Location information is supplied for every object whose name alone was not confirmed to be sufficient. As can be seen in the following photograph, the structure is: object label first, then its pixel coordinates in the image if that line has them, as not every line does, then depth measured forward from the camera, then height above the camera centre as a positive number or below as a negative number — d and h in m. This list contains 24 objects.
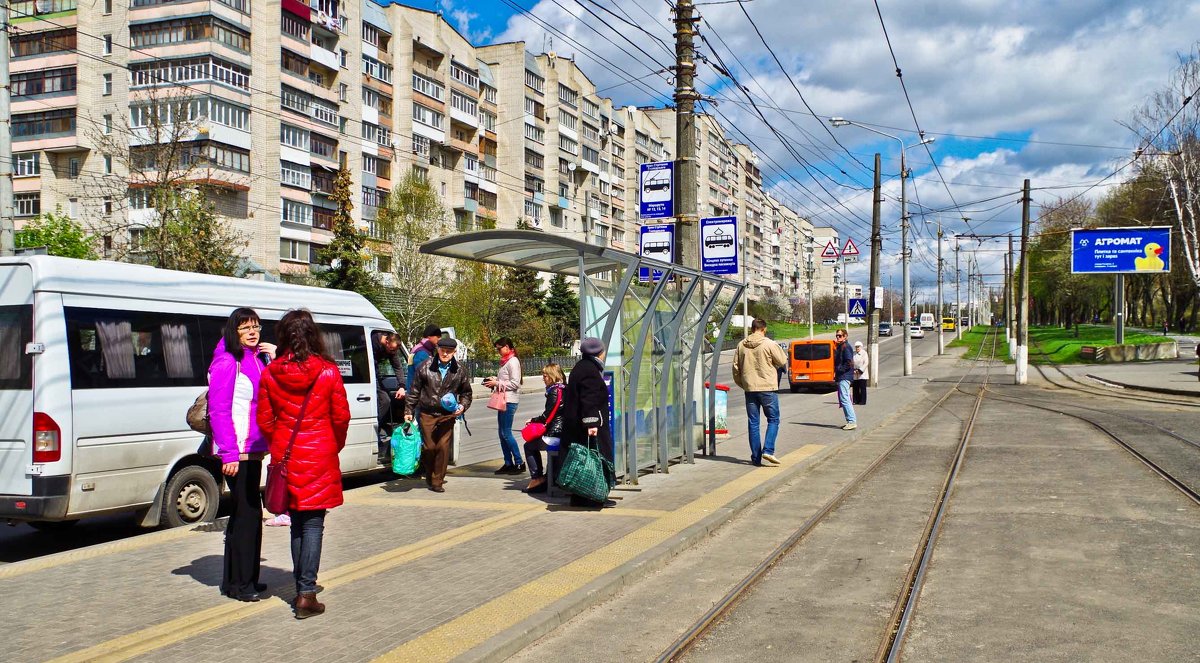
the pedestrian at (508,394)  11.16 -0.84
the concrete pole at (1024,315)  34.66 +0.17
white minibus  7.37 -0.52
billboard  41.03 +3.01
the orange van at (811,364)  32.88 -1.50
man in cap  10.02 -0.85
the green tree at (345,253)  41.81 +3.15
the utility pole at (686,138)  12.62 +2.48
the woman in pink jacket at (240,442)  5.74 -0.72
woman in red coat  5.31 -0.57
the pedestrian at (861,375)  22.89 -1.36
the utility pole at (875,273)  31.67 +1.60
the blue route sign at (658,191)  12.95 +1.80
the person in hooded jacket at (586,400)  8.81 -0.73
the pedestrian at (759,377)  11.80 -0.70
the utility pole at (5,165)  15.35 +2.62
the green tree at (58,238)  38.67 +3.79
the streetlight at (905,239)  37.25 +3.28
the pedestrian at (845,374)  17.45 -1.00
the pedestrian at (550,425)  9.90 -1.08
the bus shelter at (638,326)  9.77 -0.04
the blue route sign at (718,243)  13.83 +1.15
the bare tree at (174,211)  27.22 +3.50
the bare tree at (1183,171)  47.31 +7.67
